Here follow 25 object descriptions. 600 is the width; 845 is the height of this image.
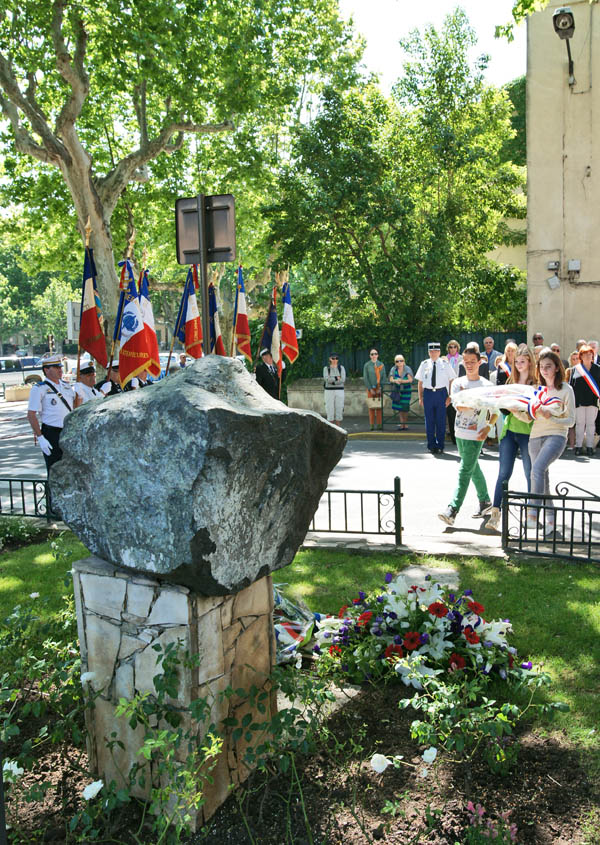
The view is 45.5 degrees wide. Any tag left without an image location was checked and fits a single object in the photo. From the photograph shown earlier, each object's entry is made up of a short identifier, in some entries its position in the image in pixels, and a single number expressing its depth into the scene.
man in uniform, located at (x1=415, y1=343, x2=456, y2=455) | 13.62
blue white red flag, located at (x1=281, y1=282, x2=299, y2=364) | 11.76
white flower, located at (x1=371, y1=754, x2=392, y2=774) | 3.04
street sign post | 7.89
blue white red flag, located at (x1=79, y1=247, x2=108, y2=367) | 10.07
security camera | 14.22
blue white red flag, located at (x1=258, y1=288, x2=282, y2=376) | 11.71
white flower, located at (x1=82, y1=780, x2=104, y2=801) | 2.94
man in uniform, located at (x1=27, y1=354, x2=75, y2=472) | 9.22
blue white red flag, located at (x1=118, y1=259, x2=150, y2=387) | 9.91
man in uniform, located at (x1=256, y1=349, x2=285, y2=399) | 11.80
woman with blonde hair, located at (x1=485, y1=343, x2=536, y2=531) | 7.76
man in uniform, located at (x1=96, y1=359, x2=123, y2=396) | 10.01
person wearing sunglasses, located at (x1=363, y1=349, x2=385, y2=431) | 16.86
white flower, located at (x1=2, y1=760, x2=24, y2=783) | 3.00
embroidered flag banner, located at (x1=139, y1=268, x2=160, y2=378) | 10.05
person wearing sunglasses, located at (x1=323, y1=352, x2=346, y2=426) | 16.62
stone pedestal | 3.13
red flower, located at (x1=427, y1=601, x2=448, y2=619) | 4.33
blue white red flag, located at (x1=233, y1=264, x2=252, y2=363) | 10.85
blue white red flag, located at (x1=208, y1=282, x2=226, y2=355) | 10.63
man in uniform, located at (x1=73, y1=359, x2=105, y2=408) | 9.56
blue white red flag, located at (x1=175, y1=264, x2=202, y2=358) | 10.58
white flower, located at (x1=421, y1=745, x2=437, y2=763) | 3.09
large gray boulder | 2.96
